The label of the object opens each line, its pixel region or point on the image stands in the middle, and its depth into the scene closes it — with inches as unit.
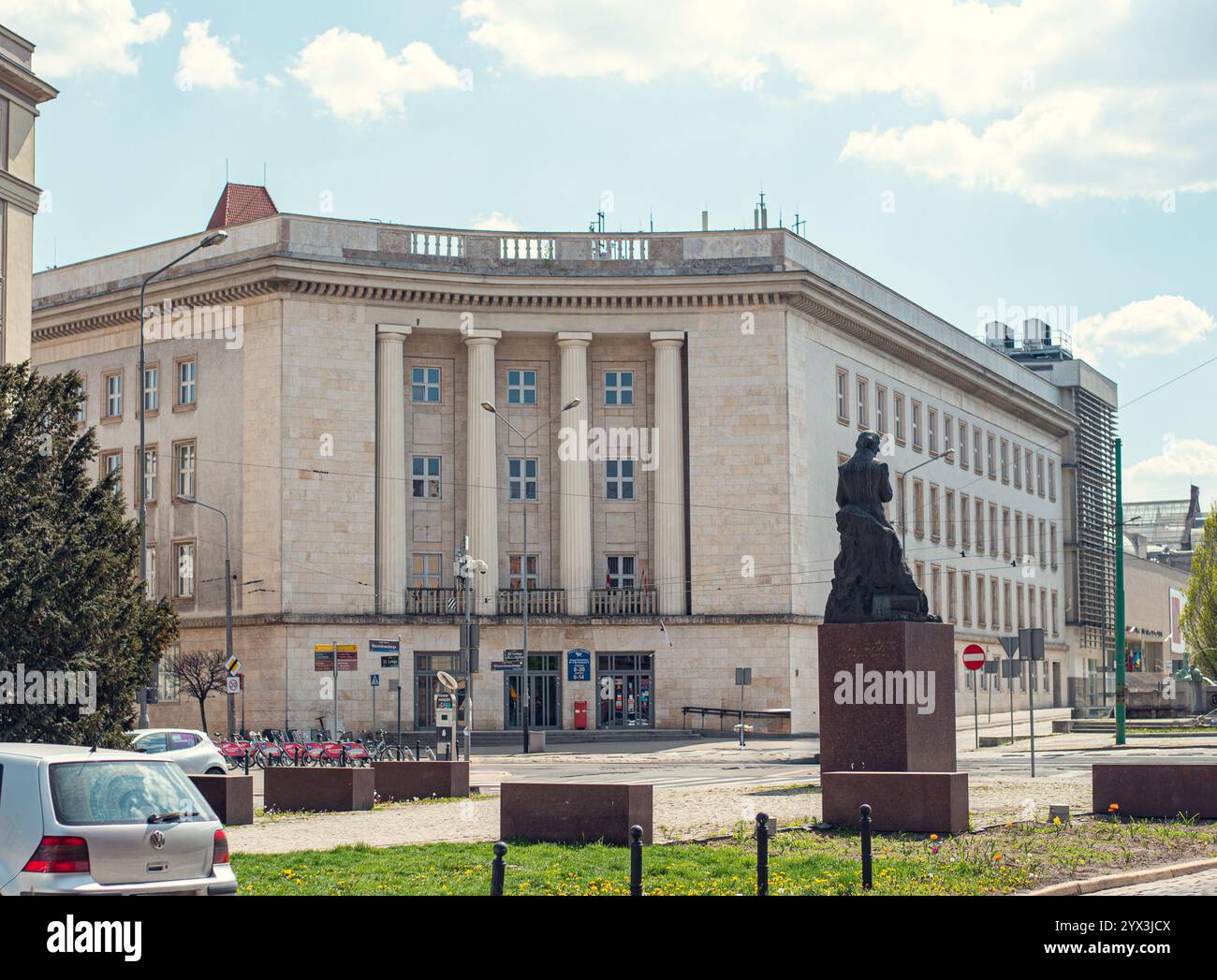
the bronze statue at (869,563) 936.9
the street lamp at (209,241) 1477.4
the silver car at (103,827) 417.7
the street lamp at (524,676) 1980.8
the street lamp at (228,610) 2064.5
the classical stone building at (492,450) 2301.9
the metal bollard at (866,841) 518.9
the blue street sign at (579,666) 2385.6
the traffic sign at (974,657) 1412.4
